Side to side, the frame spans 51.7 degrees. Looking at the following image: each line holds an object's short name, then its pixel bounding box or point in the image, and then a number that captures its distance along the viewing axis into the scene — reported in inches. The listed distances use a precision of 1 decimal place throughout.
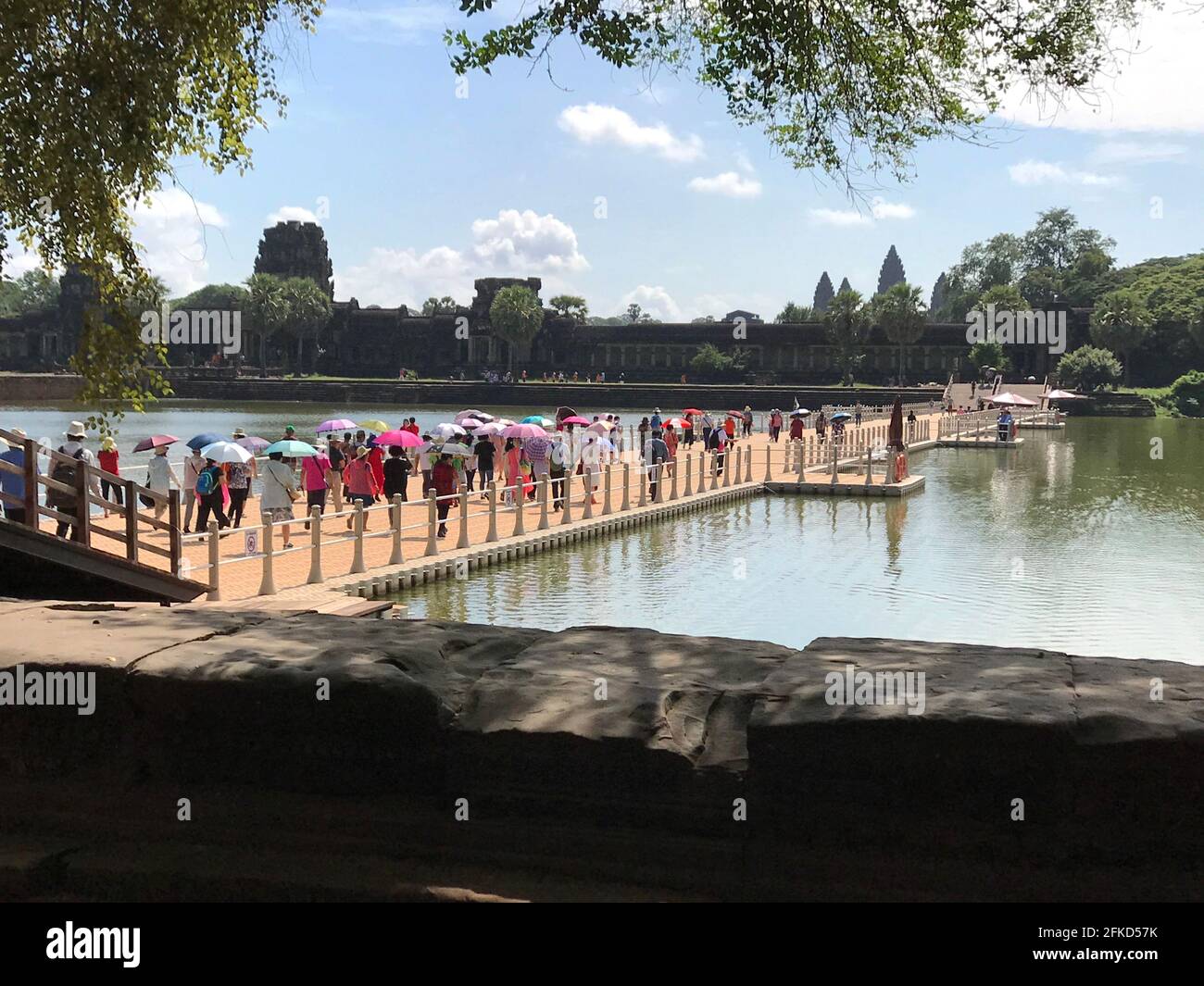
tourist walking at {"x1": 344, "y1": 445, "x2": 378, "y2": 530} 763.9
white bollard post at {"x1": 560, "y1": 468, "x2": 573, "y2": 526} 766.5
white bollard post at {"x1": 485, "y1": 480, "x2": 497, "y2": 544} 689.0
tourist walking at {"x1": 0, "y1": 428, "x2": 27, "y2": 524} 467.2
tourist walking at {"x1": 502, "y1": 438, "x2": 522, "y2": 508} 899.0
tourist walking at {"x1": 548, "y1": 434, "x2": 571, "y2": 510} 868.0
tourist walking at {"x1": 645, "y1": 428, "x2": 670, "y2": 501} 979.3
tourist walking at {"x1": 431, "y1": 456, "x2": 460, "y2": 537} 738.8
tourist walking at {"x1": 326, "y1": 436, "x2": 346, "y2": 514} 820.6
